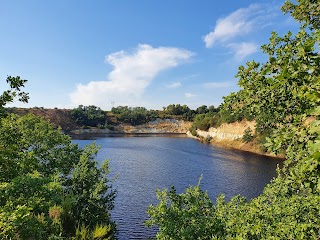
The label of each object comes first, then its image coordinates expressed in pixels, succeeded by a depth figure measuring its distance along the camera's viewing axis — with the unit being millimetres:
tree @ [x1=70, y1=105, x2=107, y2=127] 181250
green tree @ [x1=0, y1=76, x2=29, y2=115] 10711
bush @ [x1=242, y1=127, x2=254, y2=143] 96812
